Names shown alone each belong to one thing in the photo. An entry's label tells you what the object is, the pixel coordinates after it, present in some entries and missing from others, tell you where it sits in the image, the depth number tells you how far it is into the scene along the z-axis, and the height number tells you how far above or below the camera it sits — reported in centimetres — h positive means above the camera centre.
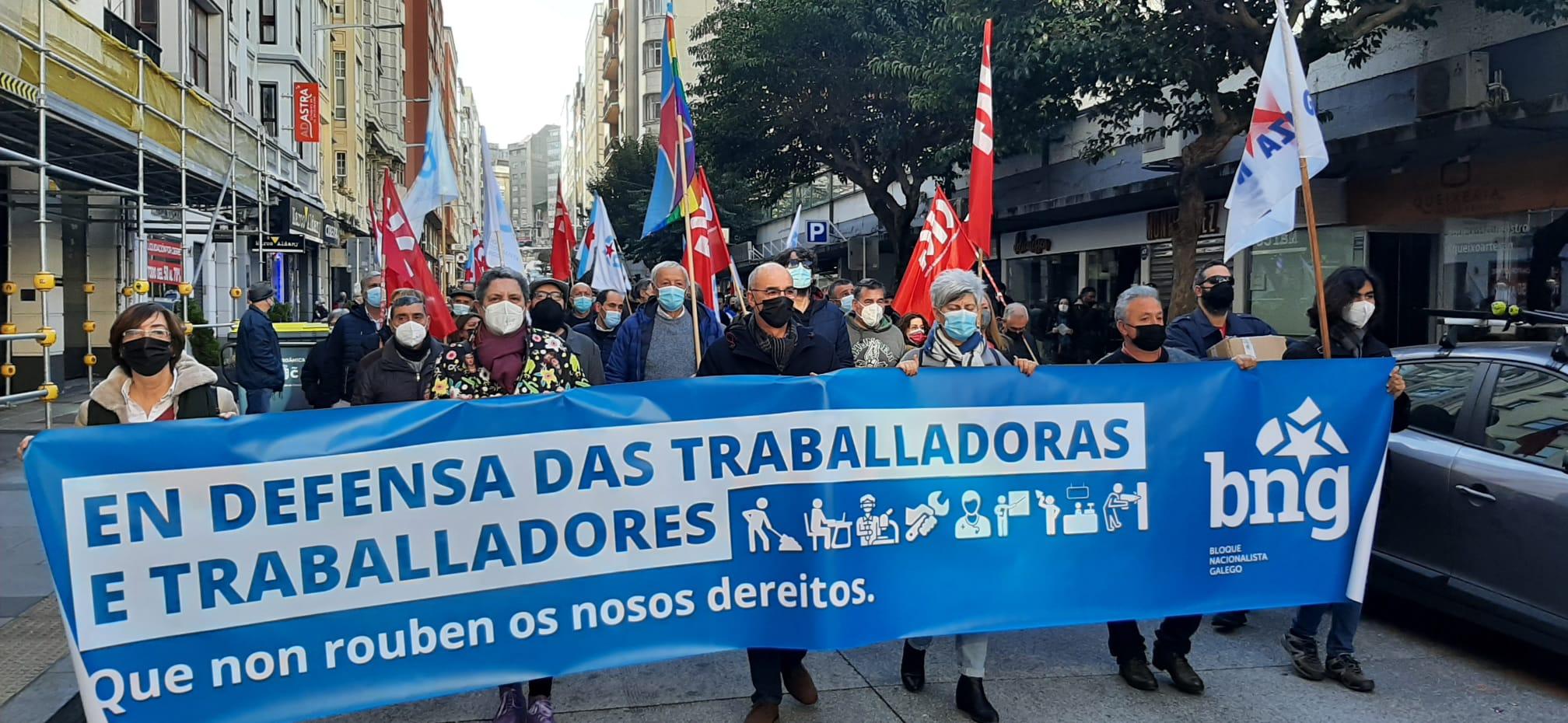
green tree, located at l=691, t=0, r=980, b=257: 2103 +448
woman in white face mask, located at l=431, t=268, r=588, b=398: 418 -18
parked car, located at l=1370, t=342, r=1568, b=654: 441 -74
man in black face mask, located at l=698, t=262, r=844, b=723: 452 -12
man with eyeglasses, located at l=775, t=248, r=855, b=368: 550 +1
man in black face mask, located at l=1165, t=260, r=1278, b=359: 544 -1
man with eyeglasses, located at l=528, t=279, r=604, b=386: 630 -2
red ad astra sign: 3059 +542
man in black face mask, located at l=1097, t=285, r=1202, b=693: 450 -128
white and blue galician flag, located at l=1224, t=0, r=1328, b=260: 507 +76
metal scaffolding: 925 +196
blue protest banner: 347 -74
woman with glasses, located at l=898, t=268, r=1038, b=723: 450 -10
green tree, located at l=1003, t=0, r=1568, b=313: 1220 +313
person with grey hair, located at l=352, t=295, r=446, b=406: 584 -27
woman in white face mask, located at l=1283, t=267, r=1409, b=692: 455 -16
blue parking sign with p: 2294 +170
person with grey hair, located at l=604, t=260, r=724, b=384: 620 -15
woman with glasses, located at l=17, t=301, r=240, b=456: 394 -26
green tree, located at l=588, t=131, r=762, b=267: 3949 +410
